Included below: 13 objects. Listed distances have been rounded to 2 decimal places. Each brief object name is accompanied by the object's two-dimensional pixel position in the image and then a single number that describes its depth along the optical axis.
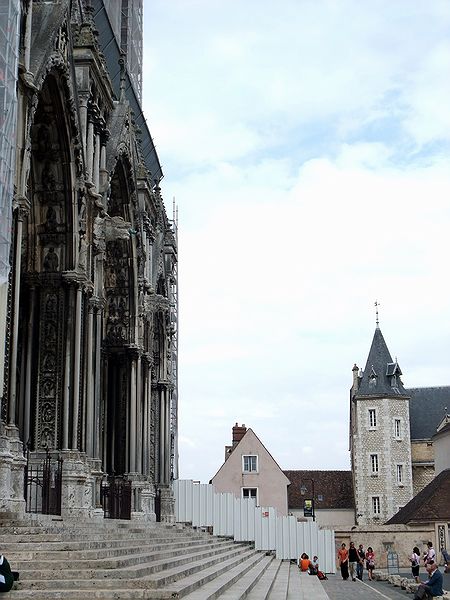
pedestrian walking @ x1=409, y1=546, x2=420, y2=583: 31.54
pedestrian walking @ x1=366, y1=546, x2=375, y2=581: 34.97
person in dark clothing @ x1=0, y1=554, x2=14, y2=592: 9.11
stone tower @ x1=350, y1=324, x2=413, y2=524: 63.19
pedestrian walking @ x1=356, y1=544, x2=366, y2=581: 31.95
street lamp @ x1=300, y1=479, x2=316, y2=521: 57.84
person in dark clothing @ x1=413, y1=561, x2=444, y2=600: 16.69
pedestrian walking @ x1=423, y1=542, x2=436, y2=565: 27.12
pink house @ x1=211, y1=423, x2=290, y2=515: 56.62
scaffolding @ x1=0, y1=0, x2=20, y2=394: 14.61
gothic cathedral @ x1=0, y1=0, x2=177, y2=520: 16.08
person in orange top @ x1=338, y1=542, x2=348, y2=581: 31.48
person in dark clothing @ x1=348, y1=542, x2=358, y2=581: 31.58
